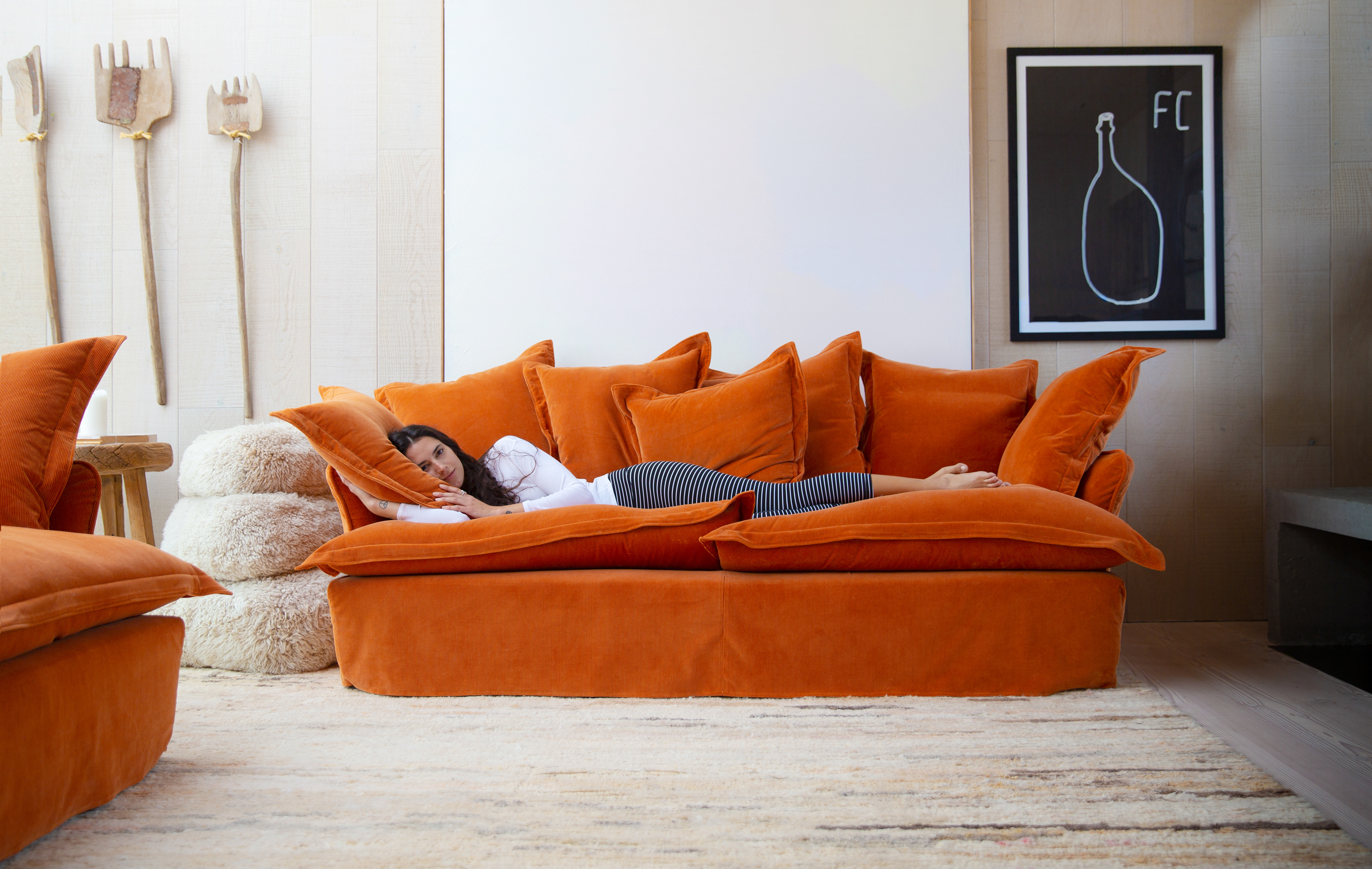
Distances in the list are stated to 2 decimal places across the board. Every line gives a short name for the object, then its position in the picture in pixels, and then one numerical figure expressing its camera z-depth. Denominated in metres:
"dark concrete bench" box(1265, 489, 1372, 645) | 2.52
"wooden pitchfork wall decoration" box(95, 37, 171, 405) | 3.00
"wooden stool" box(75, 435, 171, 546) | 2.27
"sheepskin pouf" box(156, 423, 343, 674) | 2.22
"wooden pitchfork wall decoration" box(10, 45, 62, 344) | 2.99
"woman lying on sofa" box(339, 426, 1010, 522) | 2.17
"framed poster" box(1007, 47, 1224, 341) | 2.93
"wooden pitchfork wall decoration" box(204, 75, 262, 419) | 2.99
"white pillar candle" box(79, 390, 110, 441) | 2.52
